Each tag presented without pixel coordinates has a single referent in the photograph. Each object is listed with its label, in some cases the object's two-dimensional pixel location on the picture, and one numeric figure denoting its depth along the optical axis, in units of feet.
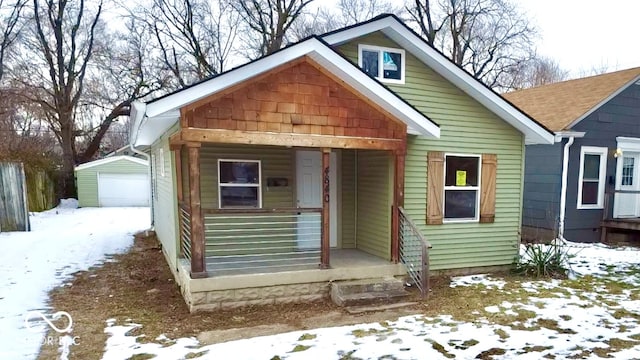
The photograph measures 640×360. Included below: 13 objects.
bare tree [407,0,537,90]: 68.74
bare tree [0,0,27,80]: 61.36
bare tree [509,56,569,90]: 77.77
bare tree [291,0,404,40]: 70.23
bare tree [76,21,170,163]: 69.26
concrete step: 18.16
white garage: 67.51
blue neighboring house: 33.40
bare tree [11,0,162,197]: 65.21
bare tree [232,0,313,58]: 63.31
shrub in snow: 23.82
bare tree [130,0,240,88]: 66.33
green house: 17.29
